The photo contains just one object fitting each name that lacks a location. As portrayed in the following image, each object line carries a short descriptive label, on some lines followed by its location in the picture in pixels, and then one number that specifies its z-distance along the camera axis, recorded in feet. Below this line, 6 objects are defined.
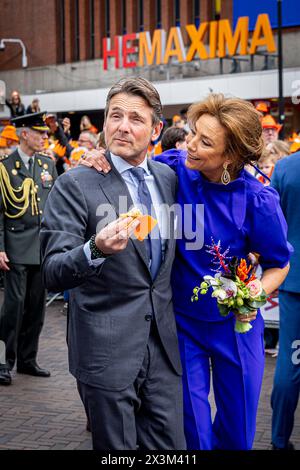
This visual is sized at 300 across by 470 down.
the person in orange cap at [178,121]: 34.41
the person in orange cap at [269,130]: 31.22
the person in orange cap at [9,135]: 38.10
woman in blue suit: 10.38
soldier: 21.25
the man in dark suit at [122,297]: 9.37
